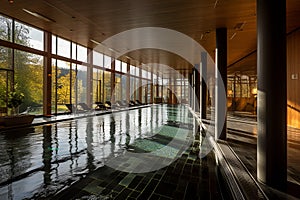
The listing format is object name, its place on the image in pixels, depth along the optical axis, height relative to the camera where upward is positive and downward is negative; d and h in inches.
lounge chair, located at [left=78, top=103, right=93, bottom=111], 524.8 -16.6
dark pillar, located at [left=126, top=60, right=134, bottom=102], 784.0 +63.2
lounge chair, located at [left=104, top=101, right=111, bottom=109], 642.8 -10.9
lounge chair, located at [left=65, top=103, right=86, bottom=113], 483.1 -18.2
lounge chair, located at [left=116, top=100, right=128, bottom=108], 713.6 -11.9
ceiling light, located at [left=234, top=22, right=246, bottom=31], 230.6 +89.1
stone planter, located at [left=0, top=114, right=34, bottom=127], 293.6 -29.8
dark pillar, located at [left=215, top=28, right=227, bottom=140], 225.8 +22.5
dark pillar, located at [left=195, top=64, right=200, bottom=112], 577.7 +34.4
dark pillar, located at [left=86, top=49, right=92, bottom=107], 561.3 +56.6
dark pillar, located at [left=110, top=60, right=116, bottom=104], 677.9 +64.0
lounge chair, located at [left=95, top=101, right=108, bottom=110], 584.3 -15.6
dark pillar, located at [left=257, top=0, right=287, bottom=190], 104.5 +1.5
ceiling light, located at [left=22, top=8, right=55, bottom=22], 219.1 +97.1
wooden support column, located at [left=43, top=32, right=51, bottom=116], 429.4 +51.8
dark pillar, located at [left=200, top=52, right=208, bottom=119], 407.8 +27.0
